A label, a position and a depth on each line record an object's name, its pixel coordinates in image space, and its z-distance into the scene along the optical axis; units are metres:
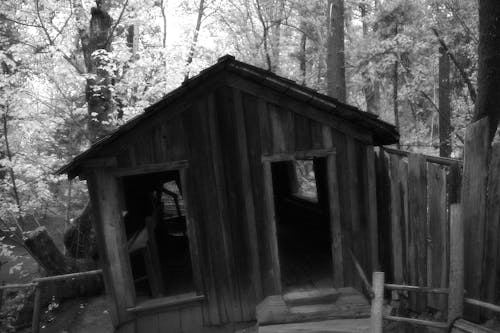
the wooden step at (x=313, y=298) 5.98
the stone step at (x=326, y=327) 5.39
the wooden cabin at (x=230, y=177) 5.70
